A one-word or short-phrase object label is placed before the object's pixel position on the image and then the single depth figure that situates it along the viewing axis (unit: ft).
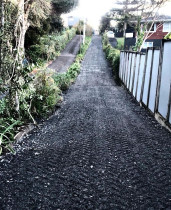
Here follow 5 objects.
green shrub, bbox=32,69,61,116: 20.31
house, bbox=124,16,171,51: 101.62
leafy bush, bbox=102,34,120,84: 54.17
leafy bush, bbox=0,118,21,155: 12.83
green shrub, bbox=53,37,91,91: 38.63
